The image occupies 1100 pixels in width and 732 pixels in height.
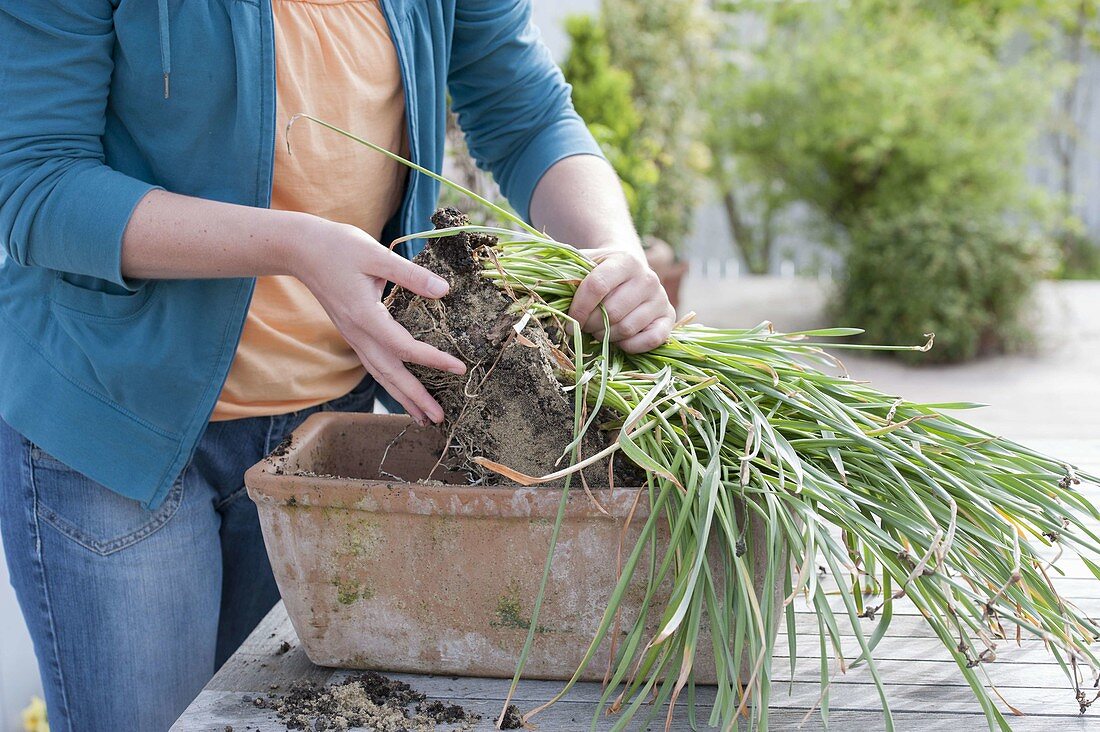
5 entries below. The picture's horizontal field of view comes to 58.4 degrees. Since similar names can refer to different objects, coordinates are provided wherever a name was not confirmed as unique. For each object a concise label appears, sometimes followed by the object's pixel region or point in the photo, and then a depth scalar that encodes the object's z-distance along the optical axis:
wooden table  0.94
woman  1.04
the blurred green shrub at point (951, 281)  5.41
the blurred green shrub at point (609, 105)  4.30
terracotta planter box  0.92
